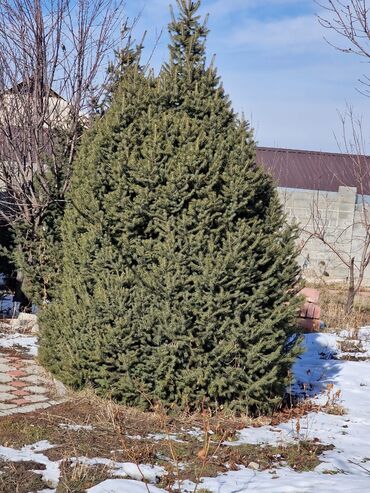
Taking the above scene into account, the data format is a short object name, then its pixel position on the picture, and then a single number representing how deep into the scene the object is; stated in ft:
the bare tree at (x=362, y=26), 20.77
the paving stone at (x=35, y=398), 16.61
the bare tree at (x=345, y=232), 49.91
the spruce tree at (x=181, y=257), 14.98
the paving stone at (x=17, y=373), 19.17
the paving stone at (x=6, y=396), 16.44
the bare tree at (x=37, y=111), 25.80
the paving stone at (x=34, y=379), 18.61
